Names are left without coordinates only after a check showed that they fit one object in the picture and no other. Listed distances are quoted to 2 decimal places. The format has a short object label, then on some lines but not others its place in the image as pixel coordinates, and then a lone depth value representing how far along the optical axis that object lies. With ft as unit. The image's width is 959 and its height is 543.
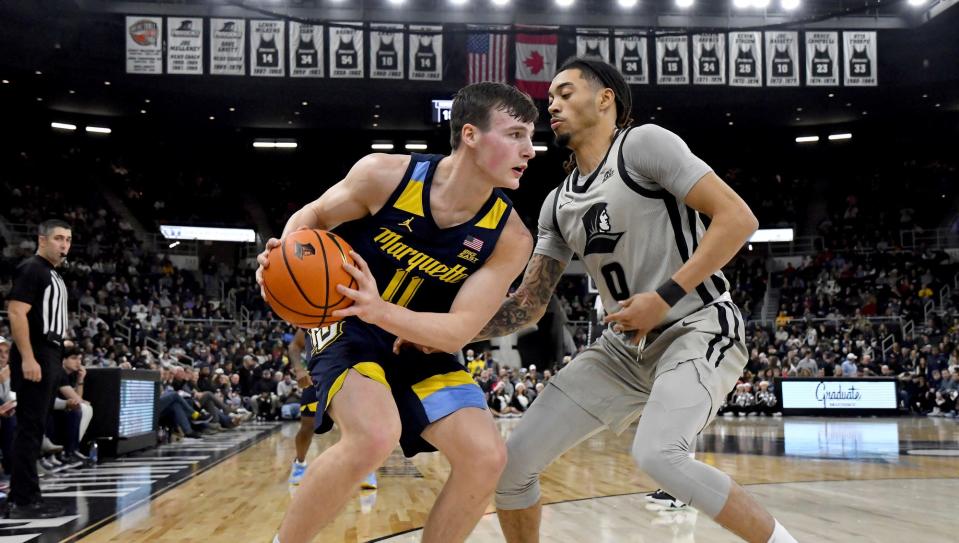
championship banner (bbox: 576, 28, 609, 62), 70.18
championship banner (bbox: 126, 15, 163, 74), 67.67
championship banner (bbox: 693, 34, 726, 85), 70.18
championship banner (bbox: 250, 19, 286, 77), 67.67
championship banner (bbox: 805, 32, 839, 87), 70.79
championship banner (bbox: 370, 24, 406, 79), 70.03
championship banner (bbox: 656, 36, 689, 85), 70.18
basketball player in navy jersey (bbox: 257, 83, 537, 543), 10.80
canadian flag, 71.00
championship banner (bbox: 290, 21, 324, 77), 68.85
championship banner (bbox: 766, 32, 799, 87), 70.59
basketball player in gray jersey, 10.03
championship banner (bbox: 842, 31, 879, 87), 70.85
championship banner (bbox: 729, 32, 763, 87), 70.28
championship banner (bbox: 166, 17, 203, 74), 67.26
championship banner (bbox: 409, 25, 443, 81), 70.33
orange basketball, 9.68
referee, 19.39
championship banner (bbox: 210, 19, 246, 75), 67.10
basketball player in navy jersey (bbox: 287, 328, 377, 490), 24.90
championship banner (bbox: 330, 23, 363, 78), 69.21
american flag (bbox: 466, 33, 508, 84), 72.08
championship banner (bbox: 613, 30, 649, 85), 70.38
